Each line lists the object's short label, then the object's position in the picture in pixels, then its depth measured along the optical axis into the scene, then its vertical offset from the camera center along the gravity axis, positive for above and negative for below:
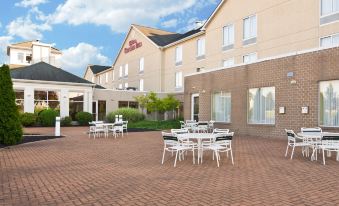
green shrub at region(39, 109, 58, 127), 26.66 -0.66
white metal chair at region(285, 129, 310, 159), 9.66 -0.83
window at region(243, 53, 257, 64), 23.44 +3.96
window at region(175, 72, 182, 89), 33.25 +3.13
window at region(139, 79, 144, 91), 39.72 +3.12
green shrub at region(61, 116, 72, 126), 27.97 -1.03
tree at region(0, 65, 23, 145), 13.13 -0.17
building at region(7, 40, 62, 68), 43.12 +7.60
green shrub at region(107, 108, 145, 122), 30.58 -0.44
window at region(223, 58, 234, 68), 25.51 +3.91
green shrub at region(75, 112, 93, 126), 28.67 -0.77
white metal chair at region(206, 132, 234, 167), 9.03 -0.85
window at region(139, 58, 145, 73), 39.41 +5.63
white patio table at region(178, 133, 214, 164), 9.44 -0.78
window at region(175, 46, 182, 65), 33.19 +5.68
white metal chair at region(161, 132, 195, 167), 9.11 -0.91
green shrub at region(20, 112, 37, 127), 25.55 -0.80
